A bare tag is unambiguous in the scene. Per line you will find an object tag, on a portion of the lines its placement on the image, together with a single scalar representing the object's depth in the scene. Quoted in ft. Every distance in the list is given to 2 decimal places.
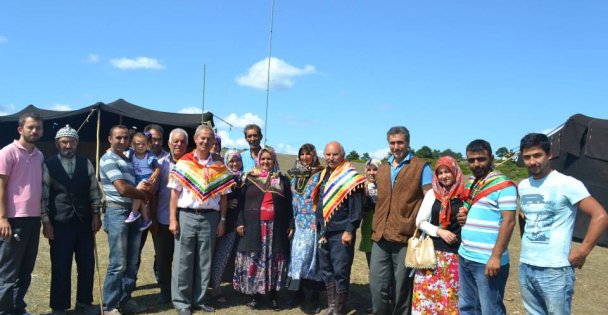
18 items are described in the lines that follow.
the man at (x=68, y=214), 13.16
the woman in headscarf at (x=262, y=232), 15.34
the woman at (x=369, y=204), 14.93
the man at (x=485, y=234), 9.88
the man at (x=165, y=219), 15.11
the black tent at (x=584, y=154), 27.66
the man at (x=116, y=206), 13.61
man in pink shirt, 12.10
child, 14.47
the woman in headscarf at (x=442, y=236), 11.35
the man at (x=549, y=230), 8.77
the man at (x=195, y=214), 14.21
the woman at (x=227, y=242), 15.62
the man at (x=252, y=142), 16.97
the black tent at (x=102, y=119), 41.27
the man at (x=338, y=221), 14.06
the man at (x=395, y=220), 12.64
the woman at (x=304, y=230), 15.35
